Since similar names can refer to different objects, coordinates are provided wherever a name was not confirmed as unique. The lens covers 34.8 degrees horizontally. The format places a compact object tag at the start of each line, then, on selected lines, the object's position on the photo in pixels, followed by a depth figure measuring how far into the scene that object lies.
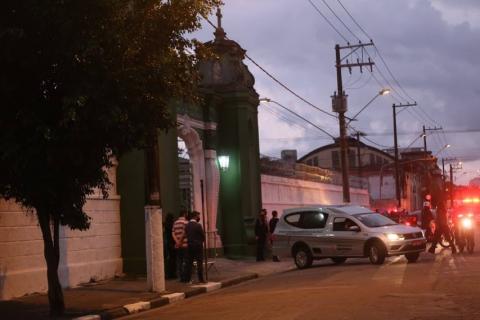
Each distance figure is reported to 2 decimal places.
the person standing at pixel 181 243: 18.52
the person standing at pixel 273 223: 27.08
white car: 21.52
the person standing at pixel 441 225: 25.02
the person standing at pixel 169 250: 20.02
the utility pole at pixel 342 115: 35.38
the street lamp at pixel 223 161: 26.15
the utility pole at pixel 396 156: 54.66
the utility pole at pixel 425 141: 78.25
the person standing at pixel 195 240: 18.09
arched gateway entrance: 26.58
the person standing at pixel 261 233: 26.48
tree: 11.38
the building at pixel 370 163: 81.15
